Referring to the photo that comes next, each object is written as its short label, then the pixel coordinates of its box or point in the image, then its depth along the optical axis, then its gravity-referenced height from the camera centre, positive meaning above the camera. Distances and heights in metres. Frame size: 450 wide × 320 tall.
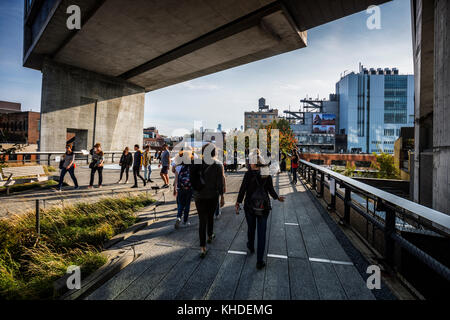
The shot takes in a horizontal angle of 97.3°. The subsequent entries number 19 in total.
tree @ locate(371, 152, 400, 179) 17.48 -0.07
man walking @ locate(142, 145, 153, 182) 9.69 +0.12
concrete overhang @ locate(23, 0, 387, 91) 12.57 +9.92
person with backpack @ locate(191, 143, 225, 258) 3.59 -0.41
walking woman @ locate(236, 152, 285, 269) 3.21 -0.59
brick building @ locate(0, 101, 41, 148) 49.91 +8.87
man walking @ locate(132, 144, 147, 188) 9.09 -0.01
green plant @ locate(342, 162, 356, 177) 18.96 -0.57
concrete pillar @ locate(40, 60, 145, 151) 18.81 +5.63
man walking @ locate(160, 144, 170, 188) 8.50 -0.07
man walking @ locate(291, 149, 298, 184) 11.20 +0.05
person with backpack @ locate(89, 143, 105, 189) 8.46 -0.03
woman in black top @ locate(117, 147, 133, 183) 9.45 +0.05
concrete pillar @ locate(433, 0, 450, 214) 5.94 +1.81
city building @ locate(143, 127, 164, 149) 87.72 +10.04
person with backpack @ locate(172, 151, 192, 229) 4.61 -0.58
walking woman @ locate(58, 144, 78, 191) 8.03 -0.14
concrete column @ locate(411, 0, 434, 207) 9.28 +3.41
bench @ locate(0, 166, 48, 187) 7.12 -0.58
